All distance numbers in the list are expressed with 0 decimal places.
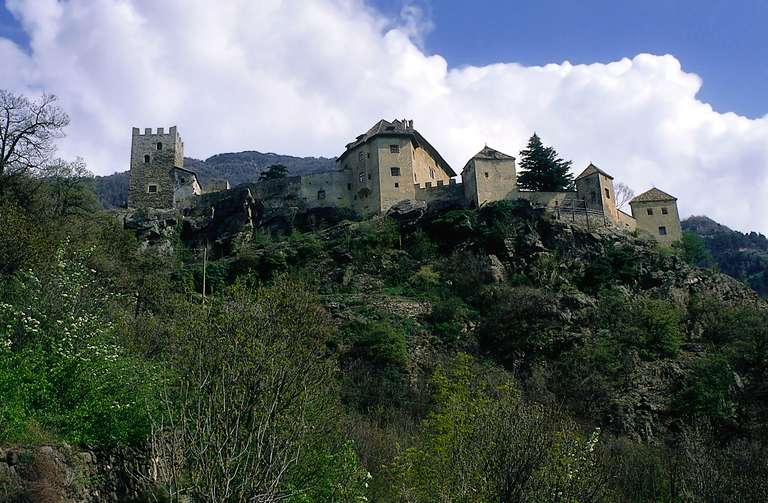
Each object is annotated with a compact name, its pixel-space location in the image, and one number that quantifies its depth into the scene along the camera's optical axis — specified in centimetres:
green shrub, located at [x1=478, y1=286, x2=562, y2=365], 4638
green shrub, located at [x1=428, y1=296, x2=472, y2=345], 4816
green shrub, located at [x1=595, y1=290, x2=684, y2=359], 4584
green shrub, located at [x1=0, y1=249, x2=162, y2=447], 2047
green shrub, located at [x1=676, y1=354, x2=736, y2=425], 3923
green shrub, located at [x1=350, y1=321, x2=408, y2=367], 4344
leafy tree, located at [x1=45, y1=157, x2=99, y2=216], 4759
